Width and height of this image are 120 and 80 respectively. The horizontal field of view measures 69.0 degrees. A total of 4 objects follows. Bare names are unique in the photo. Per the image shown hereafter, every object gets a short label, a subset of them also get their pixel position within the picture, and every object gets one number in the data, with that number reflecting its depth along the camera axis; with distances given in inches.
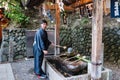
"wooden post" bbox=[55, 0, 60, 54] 127.1
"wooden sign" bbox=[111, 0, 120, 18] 114.9
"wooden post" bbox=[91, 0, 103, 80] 68.6
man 99.9
